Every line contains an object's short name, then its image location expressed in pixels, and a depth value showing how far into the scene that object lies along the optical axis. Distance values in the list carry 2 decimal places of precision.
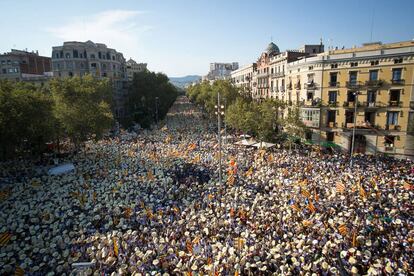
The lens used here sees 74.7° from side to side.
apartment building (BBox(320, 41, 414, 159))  30.05
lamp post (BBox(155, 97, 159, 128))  62.06
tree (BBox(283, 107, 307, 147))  33.41
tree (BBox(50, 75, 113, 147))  32.16
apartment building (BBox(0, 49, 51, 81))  59.09
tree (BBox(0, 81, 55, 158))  25.11
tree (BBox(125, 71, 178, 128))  62.41
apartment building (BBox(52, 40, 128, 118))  56.81
